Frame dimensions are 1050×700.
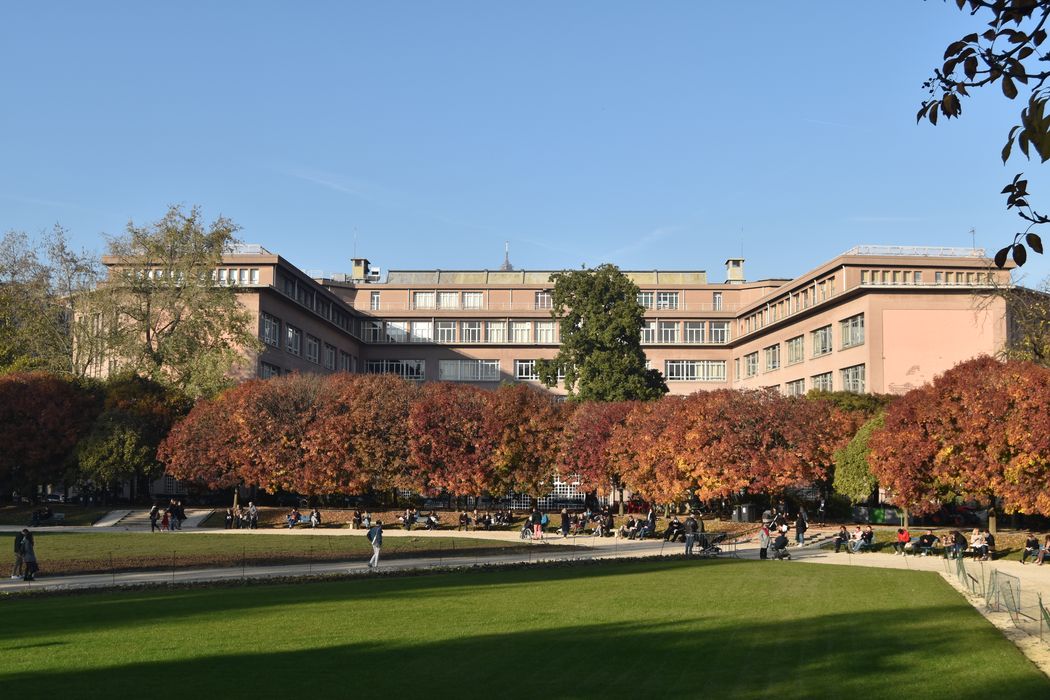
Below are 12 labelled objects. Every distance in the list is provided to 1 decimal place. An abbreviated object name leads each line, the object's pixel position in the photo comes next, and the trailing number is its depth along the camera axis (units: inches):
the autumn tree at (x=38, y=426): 2390.5
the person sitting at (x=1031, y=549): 1546.5
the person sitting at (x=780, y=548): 1571.1
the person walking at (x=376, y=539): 1322.6
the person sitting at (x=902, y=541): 1684.3
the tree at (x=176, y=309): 2591.0
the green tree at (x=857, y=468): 2080.5
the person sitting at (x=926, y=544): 1660.9
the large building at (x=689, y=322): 2906.0
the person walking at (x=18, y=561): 1149.7
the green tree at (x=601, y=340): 2918.3
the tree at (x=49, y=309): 2655.0
